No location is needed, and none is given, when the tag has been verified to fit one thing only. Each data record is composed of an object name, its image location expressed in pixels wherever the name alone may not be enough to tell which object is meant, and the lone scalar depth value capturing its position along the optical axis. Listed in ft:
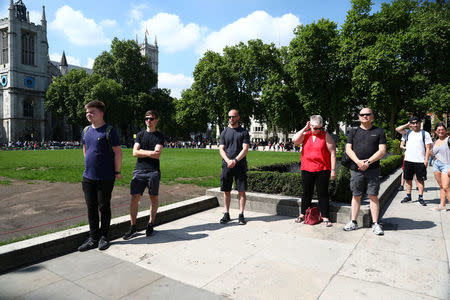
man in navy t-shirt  13.04
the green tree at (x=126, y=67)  162.57
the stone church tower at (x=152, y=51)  341.21
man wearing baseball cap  22.30
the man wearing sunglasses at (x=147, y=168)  14.70
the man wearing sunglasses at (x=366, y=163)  15.51
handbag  16.84
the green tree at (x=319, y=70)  94.89
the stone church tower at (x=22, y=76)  201.77
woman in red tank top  16.61
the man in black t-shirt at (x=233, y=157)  17.44
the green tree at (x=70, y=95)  155.43
